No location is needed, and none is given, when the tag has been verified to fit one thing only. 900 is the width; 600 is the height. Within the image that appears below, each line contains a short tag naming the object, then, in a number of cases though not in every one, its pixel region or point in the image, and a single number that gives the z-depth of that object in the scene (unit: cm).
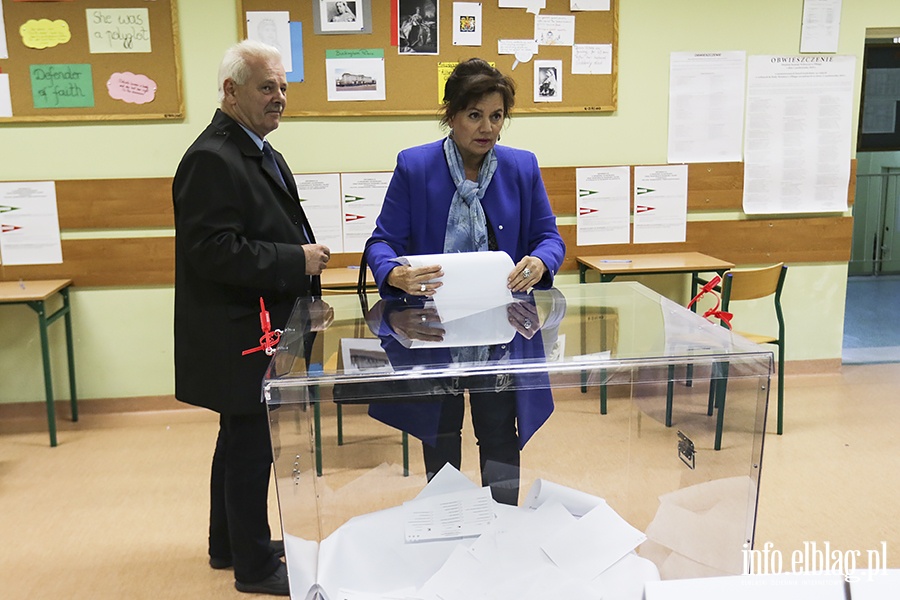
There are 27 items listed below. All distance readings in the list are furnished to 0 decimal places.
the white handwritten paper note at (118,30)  370
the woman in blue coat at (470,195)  193
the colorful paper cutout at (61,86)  372
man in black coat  200
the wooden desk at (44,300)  346
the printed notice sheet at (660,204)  418
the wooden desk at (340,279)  349
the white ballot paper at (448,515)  119
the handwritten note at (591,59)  400
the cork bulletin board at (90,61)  367
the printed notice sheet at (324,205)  396
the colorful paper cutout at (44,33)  367
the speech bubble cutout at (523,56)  396
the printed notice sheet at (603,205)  415
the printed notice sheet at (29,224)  381
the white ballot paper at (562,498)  126
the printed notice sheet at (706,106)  412
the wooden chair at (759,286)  328
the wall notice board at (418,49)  380
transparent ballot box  114
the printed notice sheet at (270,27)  377
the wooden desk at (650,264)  378
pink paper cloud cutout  377
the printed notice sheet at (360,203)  399
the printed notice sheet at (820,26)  412
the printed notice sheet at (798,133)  416
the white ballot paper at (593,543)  115
